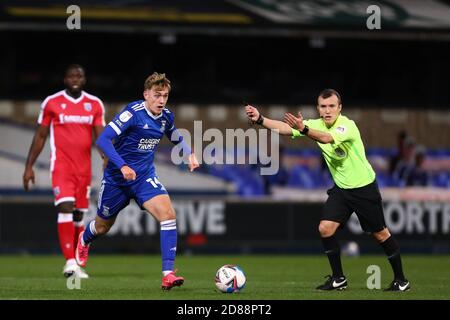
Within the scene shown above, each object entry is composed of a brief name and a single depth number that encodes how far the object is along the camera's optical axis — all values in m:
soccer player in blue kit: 10.52
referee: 10.81
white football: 10.25
